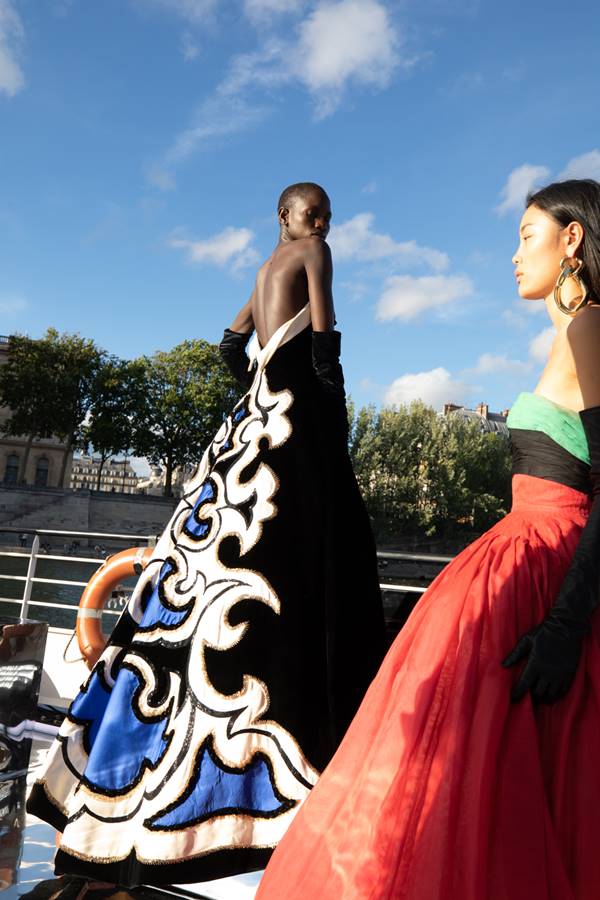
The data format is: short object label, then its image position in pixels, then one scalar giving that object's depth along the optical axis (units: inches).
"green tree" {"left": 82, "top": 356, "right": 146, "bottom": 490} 1873.8
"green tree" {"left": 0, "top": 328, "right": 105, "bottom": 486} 1770.4
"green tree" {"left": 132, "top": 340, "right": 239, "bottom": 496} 1919.3
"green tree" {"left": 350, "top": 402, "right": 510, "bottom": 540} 1733.5
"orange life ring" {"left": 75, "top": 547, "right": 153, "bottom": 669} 129.3
